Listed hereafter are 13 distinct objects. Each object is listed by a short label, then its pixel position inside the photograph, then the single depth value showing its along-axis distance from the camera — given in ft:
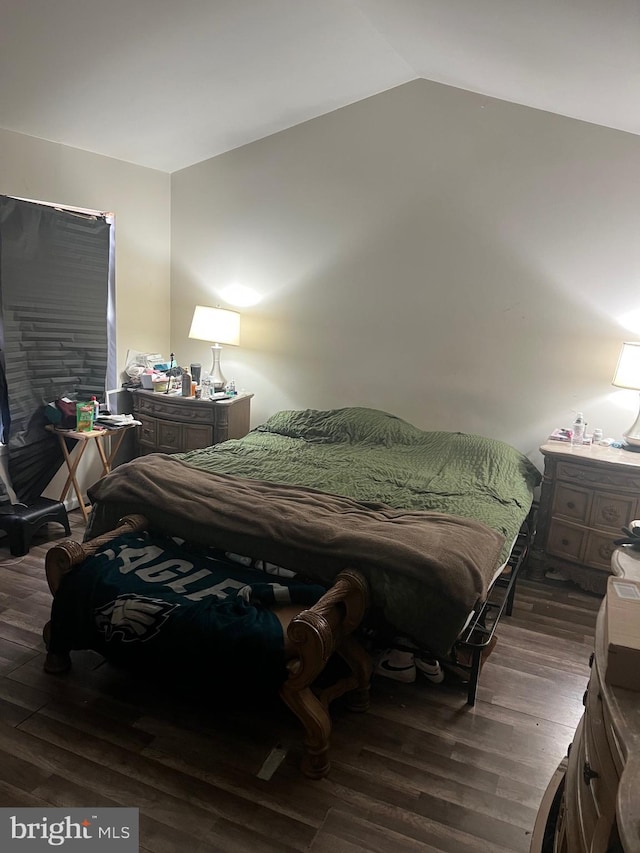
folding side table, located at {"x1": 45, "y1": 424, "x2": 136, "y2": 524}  11.61
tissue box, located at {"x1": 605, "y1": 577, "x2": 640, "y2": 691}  3.29
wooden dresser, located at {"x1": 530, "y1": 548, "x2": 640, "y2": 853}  2.57
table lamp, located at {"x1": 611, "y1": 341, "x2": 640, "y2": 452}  10.18
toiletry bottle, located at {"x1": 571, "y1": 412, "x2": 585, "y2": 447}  10.93
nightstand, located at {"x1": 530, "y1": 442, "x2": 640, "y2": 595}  9.91
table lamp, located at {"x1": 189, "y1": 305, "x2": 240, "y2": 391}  13.79
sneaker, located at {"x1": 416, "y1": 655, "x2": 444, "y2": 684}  7.66
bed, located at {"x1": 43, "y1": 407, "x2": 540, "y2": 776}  6.71
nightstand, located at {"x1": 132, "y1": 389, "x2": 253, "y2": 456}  13.30
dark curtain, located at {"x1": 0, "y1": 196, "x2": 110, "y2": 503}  10.82
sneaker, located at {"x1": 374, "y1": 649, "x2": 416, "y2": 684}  7.72
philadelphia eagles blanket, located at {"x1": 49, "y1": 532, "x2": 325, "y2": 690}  6.26
